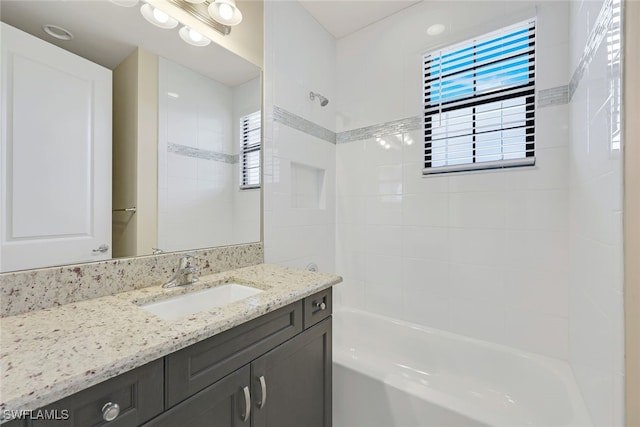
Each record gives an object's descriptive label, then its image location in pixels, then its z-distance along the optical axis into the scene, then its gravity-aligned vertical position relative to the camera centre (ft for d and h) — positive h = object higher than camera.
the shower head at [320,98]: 6.73 +2.88
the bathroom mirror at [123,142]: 2.82 +0.95
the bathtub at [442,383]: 3.95 -3.03
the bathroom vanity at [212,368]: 1.82 -1.35
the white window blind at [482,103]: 5.25 +2.29
